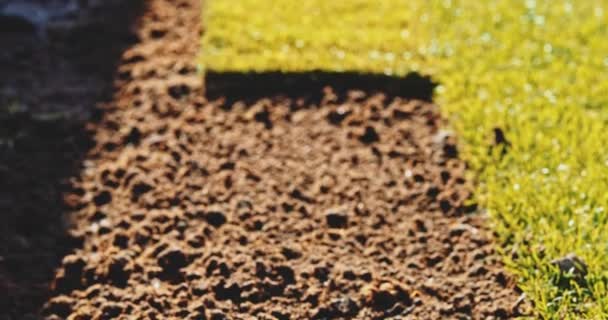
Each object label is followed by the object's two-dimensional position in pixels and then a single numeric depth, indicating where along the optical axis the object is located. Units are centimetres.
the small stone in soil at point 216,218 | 427
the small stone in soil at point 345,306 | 368
